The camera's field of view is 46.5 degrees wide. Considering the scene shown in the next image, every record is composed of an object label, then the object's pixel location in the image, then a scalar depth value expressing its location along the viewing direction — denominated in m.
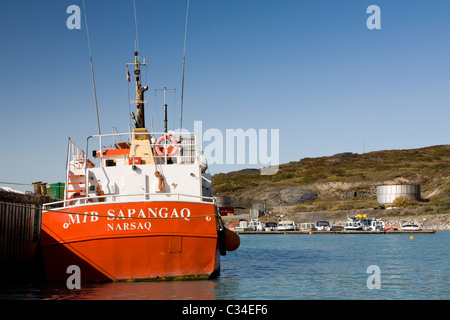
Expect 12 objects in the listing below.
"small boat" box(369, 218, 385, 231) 92.44
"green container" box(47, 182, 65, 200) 31.61
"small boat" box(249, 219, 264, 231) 105.50
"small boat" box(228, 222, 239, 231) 109.69
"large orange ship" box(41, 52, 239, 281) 18.75
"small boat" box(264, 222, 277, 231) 104.32
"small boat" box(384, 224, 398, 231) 91.12
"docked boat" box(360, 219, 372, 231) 92.92
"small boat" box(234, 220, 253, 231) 104.75
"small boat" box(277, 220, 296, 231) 101.31
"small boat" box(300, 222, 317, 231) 102.22
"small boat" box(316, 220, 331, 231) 97.96
